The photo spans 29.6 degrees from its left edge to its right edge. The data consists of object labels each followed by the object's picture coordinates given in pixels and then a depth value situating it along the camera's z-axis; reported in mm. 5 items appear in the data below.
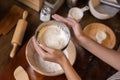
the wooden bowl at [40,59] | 829
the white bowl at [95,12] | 1006
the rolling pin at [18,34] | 901
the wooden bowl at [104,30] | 968
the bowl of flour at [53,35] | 743
